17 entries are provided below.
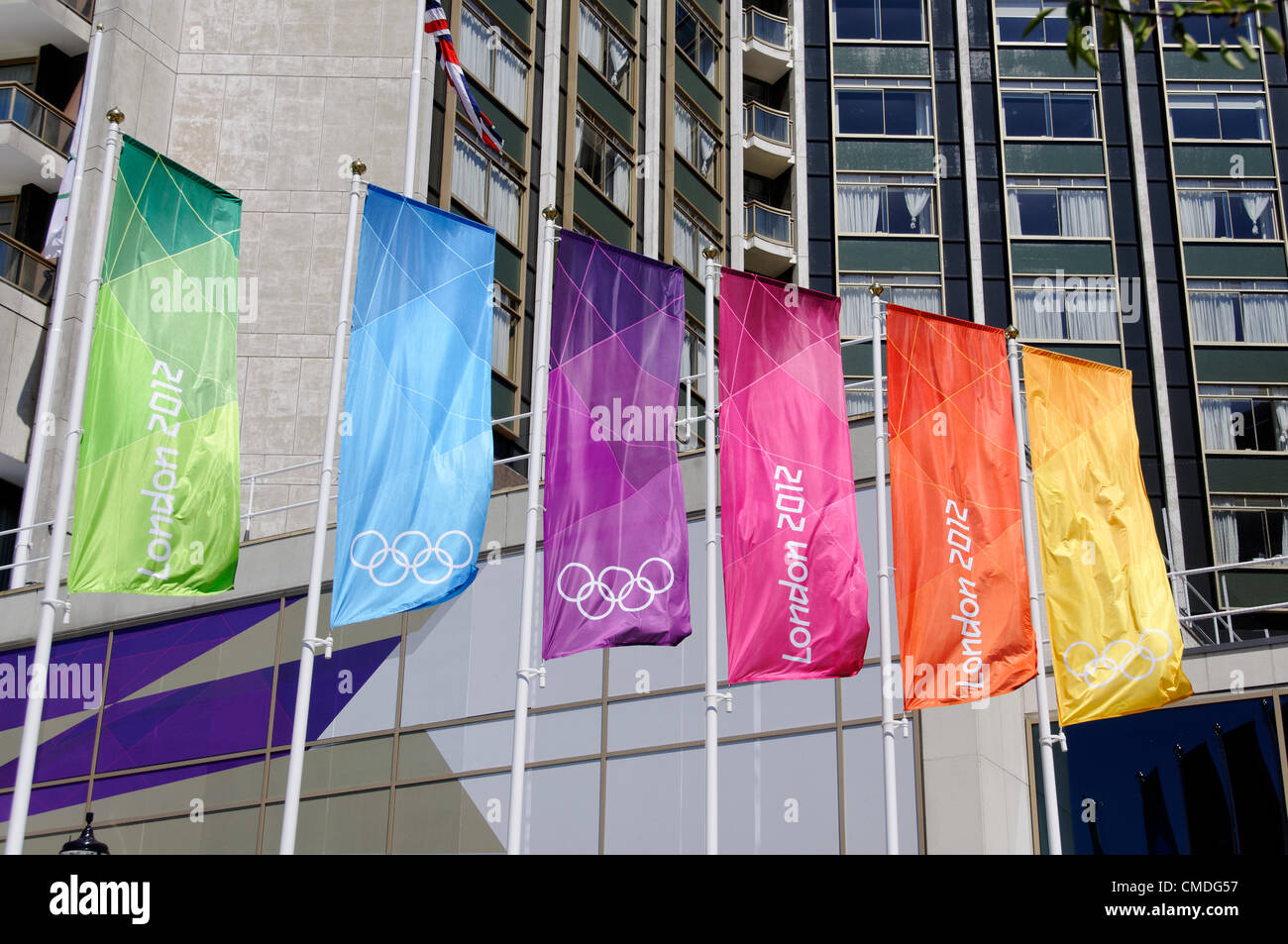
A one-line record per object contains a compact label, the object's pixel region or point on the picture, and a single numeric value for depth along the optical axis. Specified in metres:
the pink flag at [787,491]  17.03
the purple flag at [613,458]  16.69
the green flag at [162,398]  16.95
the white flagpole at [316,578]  16.62
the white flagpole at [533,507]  16.36
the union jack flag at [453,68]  24.75
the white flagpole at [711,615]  17.08
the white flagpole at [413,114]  27.30
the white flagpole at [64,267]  18.86
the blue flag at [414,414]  16.62
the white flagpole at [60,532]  15.88
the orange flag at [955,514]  17.50
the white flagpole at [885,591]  17.61
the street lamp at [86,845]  13.16
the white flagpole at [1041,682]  18.00
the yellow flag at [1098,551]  17.69
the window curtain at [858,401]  43.53
